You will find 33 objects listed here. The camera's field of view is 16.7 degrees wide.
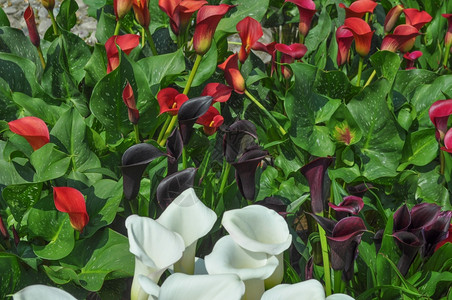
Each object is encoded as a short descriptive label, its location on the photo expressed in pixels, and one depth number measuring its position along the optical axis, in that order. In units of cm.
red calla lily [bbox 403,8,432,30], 268
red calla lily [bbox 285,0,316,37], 268
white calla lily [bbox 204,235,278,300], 191
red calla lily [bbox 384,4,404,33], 270
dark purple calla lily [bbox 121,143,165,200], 212
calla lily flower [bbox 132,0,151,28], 255
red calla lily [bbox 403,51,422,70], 274
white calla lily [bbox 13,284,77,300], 183
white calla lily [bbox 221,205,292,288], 194
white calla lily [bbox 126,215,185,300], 191
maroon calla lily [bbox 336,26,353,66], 263
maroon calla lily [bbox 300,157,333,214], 212
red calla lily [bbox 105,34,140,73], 241
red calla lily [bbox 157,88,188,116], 239
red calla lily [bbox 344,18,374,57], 256
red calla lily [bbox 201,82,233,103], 248
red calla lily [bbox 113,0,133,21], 253
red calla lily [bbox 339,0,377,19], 269
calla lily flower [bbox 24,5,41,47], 253
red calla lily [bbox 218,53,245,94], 256
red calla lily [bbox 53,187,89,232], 211
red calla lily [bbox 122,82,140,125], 227
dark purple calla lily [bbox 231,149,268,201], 218
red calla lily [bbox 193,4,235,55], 237
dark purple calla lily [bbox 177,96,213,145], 218
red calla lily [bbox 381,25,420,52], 260
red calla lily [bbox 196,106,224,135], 243
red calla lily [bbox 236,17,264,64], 254
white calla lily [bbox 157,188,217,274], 198
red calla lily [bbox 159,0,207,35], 252
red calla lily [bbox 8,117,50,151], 222
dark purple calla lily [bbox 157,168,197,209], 212
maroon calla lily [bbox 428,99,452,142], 235
